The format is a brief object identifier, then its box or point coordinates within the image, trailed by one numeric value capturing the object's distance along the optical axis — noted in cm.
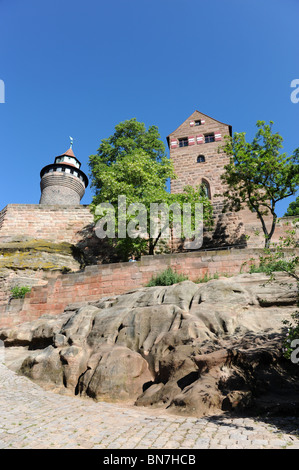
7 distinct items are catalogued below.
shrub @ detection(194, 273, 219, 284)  1245
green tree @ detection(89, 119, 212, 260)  1684
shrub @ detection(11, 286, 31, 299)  1466
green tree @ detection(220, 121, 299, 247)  1664
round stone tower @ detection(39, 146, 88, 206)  3591
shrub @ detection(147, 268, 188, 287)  1220
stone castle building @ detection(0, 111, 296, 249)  2156
